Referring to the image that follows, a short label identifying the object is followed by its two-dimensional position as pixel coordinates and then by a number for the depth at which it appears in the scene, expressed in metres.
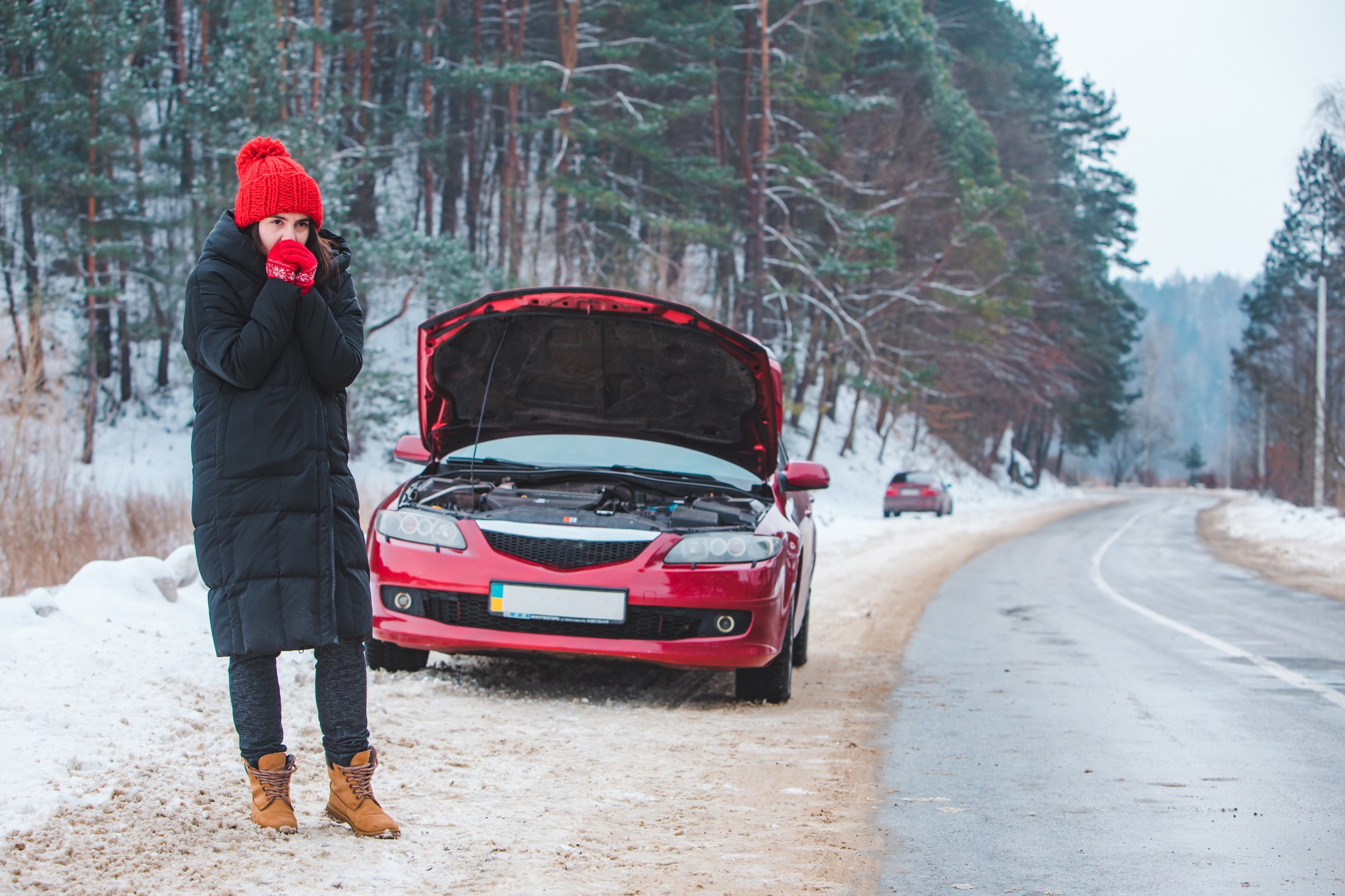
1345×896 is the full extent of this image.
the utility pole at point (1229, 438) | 107.19
